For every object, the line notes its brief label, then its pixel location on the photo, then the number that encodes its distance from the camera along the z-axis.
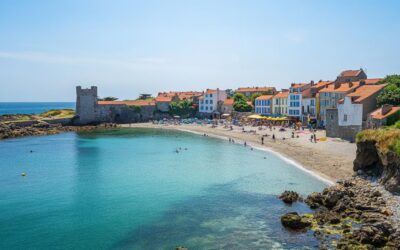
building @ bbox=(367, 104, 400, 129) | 42.12
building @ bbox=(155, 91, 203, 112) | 107.69
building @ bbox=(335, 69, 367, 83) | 74.50
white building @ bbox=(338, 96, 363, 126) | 48.97
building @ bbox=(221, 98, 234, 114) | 99.38
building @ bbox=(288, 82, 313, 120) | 77.94
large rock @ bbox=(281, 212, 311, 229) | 23.27
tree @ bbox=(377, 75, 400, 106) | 47.53
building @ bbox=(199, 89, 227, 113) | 101.88
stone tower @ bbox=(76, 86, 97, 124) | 97.00
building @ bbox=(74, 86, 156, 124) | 97.19
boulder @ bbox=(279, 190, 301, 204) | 28.67
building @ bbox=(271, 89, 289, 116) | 82.06
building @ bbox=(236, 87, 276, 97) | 110.56
